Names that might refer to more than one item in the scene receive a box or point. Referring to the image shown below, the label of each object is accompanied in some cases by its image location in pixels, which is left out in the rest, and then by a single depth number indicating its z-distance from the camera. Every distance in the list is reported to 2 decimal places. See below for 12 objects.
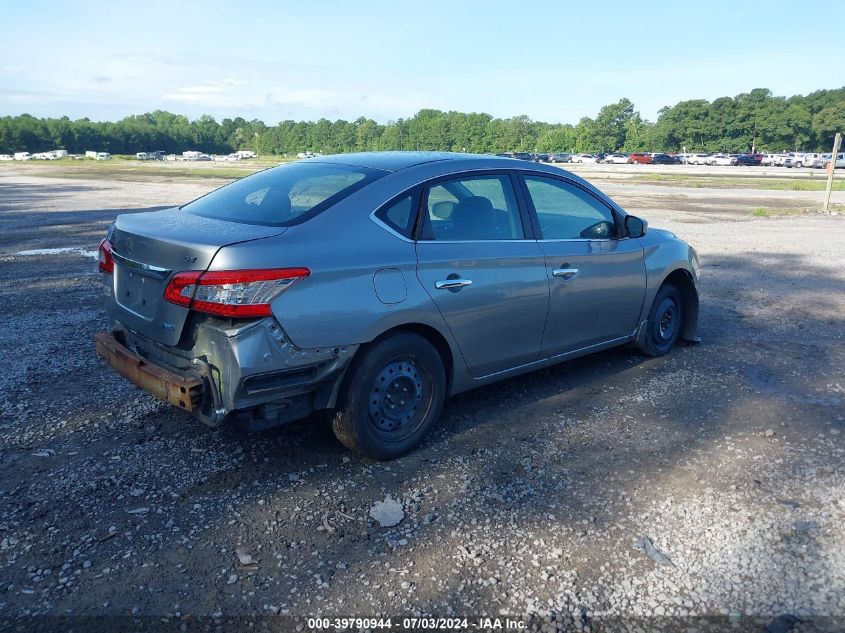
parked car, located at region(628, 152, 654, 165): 83.12
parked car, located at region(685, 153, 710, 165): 82.06
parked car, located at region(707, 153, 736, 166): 76.12
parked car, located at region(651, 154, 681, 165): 83.19
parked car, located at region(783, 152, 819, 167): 68.10
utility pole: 16.80
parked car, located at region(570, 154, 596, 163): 92.81
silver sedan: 3.27
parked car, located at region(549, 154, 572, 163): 88.34
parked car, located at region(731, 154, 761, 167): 74.50
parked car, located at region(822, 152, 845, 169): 60.89
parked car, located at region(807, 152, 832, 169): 63.81
